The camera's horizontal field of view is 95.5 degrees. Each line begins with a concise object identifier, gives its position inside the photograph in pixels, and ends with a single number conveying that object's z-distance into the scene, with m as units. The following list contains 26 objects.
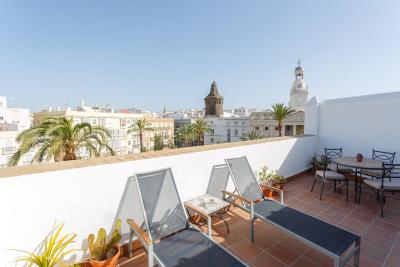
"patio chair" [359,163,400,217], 3.54
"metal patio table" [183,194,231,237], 2.83
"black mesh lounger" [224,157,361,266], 2.17
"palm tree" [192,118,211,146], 27.48
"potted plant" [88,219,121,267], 2.12
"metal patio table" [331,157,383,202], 3.84
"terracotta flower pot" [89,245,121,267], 2.08
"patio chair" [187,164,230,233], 3.37
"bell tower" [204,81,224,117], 49.88
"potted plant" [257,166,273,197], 4.53
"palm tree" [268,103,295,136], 16.89
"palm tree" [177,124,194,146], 33.24
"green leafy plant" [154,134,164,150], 44.72
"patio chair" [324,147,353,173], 4.96
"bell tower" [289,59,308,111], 47.53
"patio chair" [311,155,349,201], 4.24
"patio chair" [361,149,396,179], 4.50
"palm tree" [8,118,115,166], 6.56
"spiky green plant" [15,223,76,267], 1.77
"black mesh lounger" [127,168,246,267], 1.98
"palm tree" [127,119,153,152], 24.39
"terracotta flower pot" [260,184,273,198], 4.21
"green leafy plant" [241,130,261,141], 25.65
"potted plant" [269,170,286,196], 4.58
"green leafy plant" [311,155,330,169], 5.75
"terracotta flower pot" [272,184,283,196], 4.52
